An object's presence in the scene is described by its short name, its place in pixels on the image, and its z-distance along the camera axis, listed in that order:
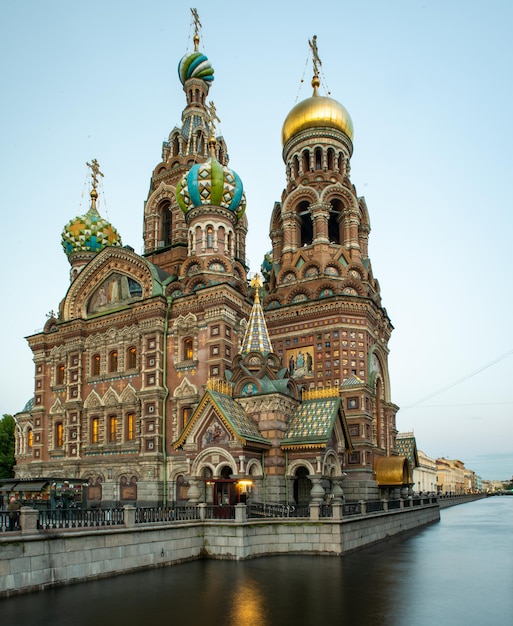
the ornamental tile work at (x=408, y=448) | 39.26
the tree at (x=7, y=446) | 45.72
